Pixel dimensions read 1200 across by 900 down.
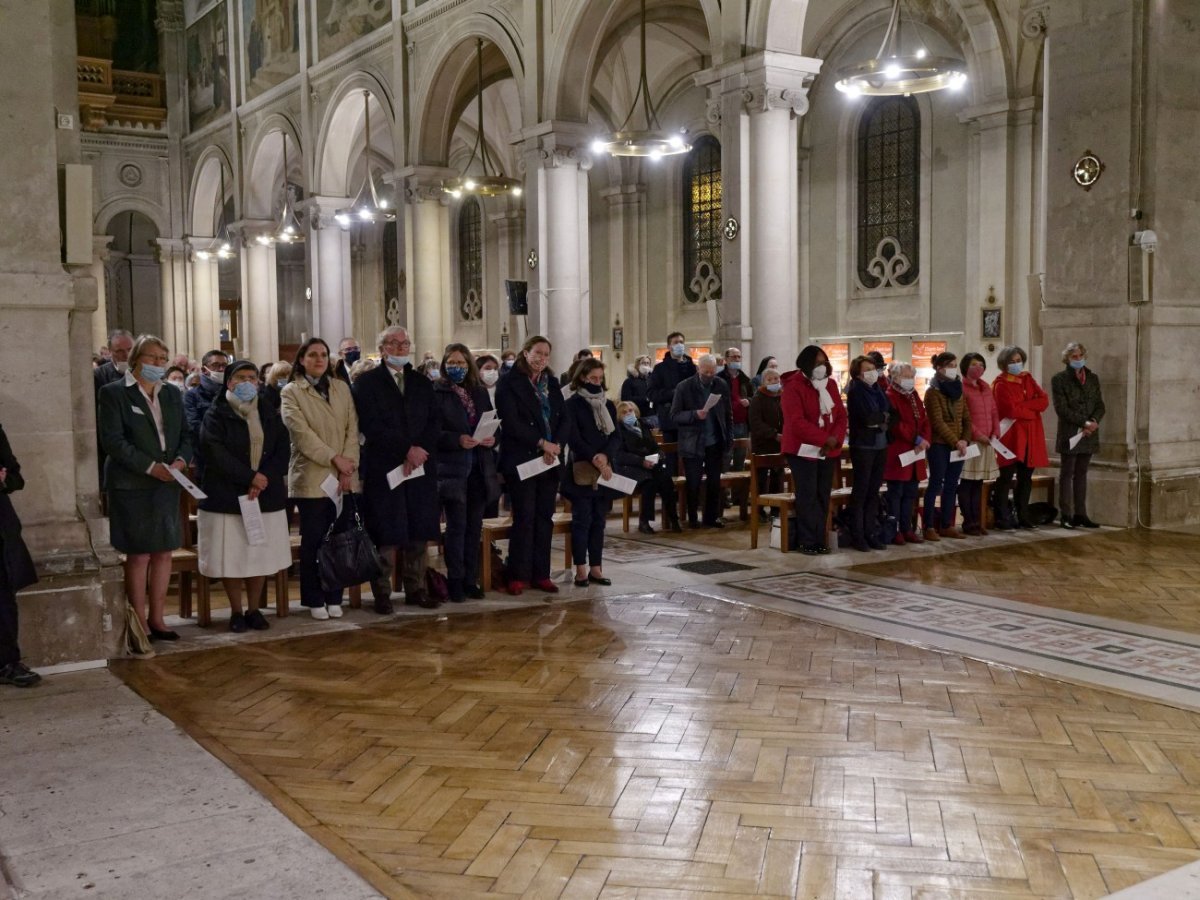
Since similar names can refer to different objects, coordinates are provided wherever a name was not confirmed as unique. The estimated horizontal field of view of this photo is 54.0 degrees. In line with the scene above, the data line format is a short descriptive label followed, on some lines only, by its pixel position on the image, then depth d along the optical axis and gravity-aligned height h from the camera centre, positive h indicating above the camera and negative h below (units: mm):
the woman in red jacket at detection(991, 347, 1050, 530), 9375 -267
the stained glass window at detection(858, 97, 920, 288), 17484 +2898
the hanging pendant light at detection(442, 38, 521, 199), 16391 +2880
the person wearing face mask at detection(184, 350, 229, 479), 8680 -35
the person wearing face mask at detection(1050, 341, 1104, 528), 9453 -272
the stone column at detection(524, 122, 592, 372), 15852 +2053
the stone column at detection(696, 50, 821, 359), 12672 +2123
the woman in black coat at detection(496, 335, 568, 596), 7164 -385
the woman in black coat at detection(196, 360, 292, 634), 6184 -486
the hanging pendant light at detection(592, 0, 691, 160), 12906 +2729
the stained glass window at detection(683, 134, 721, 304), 20984 +2992
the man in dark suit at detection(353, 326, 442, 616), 6691 -325
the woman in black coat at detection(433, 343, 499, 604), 6891 -467
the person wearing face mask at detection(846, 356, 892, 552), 8500 -378
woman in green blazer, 5805 -324
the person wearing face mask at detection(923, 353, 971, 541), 8969 -323
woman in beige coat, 6434 -278
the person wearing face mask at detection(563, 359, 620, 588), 7336 -354
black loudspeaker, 16453 +1275
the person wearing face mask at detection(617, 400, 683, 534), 7594 -406
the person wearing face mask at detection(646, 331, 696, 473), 10836 +92
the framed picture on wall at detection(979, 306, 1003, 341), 15906 +811
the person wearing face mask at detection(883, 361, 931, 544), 8742 -346
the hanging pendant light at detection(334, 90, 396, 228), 18078 +2989
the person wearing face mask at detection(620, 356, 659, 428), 12227 -36
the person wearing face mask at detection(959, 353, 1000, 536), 9148 -434
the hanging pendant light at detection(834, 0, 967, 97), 9859 +2683
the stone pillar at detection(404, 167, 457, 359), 18953 +2099
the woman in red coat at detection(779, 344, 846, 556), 8422 -362
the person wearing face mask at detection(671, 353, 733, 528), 9820 -365
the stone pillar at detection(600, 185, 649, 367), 22562 +2422
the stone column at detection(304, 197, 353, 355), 21812 +2175
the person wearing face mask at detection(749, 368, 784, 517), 9867 -260
